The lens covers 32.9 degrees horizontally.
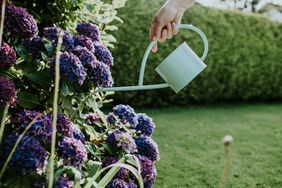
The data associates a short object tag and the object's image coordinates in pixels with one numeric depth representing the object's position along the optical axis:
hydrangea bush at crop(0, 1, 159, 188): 1.29
